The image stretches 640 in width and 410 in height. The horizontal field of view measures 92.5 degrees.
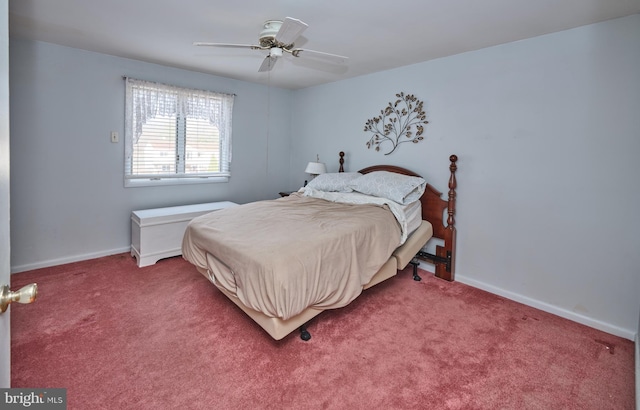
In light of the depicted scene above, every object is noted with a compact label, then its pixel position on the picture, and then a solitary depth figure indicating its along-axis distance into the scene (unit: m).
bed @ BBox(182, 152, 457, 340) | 1.76
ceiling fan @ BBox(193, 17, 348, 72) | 1.78
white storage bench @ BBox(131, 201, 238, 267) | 3.20
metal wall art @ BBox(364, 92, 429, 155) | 3.26
